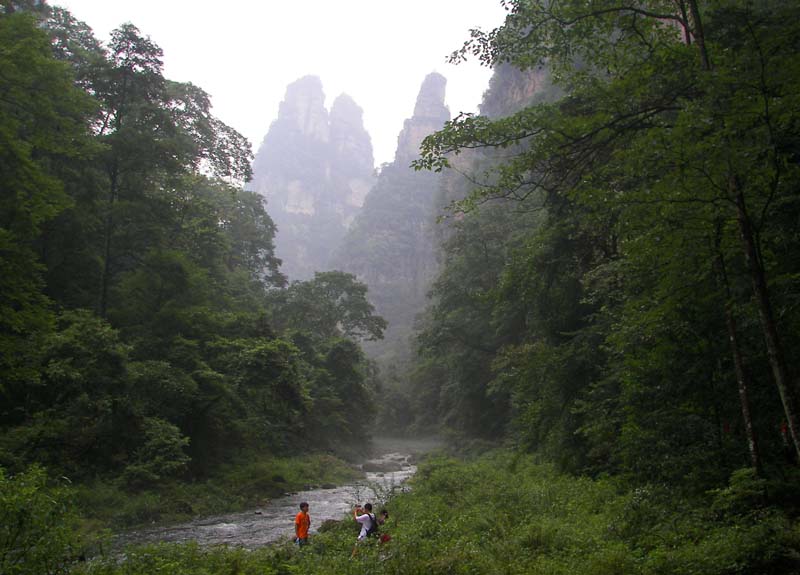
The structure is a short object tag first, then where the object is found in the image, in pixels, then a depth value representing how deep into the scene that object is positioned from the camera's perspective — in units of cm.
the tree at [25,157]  1235
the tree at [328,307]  4159
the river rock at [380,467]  3309
